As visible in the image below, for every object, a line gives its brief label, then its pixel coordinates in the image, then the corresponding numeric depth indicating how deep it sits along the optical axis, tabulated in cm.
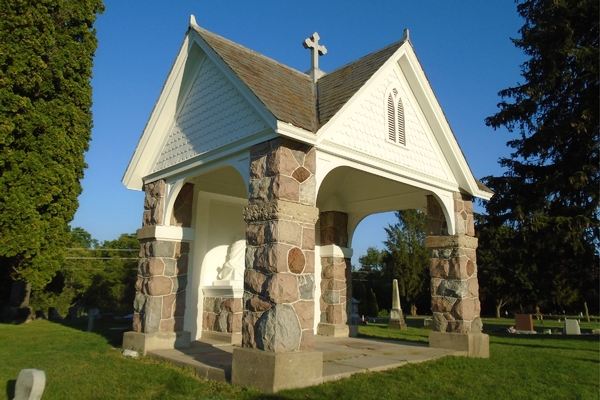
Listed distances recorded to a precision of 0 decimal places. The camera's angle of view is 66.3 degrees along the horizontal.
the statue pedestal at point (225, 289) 875
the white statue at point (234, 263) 927
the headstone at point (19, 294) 1716
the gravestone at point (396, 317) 1608
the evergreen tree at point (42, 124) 1255
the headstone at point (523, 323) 1686
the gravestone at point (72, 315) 1989
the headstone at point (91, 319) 1205
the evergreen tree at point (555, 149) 1455
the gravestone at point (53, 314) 1947
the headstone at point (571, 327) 1506
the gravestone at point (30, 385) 461
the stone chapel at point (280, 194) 567
